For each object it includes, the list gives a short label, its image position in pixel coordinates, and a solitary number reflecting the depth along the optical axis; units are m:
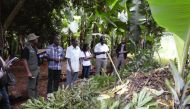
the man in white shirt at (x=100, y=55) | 6.51
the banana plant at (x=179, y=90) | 2.08
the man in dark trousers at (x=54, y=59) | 4.69
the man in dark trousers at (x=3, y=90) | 3.42
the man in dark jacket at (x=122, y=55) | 7.01
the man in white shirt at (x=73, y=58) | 5.05
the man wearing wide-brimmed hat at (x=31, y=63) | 4.17
